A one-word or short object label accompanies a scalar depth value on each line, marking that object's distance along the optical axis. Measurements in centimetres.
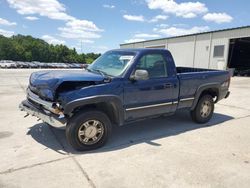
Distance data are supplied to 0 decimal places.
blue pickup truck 318
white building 1816
